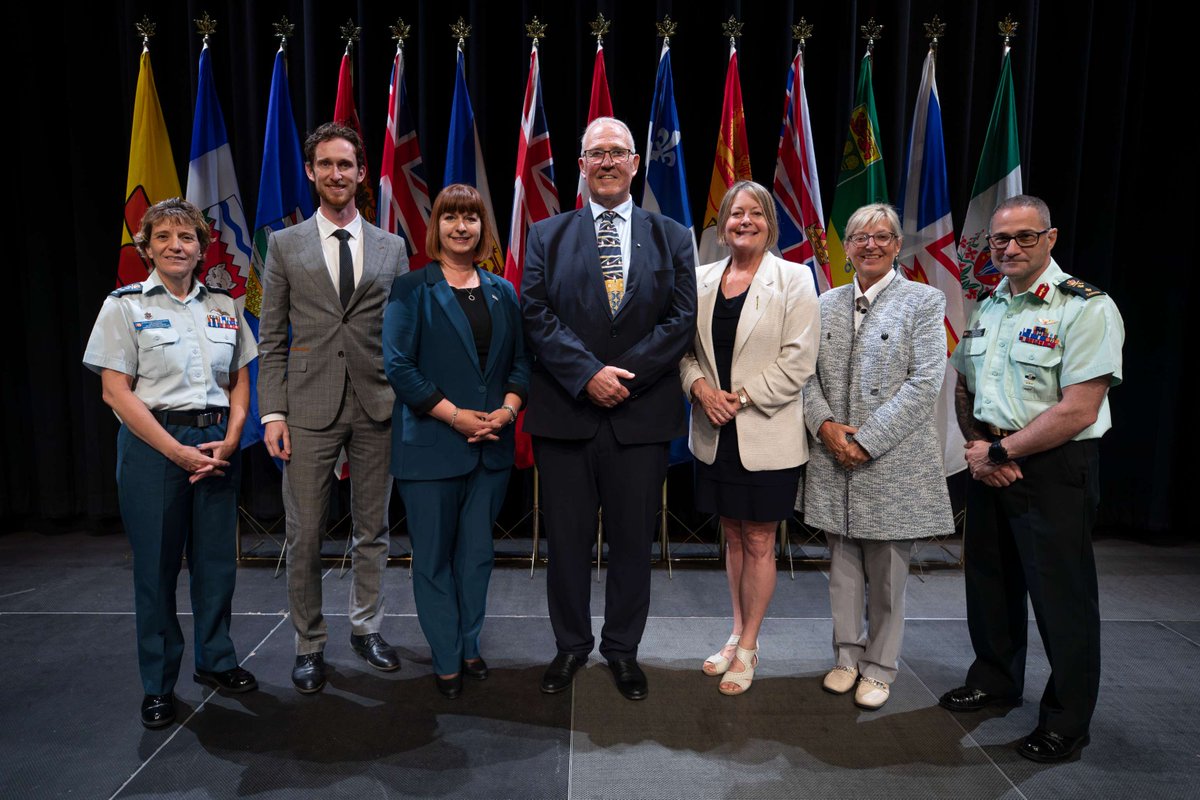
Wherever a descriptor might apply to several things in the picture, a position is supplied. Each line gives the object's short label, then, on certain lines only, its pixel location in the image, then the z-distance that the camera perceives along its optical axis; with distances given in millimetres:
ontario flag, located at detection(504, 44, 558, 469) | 3828
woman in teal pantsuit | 2271
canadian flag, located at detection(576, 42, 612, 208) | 3854
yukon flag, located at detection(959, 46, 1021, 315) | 3857
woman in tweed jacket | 2230
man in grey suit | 2400
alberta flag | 3857
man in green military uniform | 1988
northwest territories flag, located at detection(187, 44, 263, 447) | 3781
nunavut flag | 3752
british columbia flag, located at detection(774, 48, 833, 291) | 3881
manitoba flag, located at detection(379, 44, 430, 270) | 3824
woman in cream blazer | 2301
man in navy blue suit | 2291
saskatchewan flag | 3861
